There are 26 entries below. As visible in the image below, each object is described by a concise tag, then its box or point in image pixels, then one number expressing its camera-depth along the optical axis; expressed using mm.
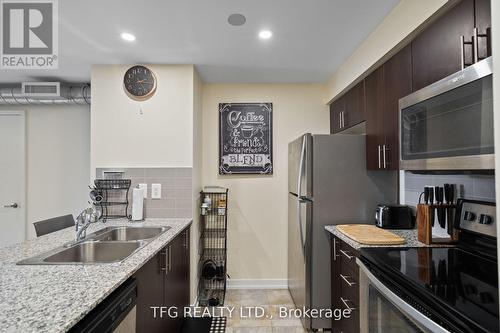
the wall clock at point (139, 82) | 2561
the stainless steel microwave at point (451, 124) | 982
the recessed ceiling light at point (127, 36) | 2043
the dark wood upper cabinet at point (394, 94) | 1708
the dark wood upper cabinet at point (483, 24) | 1105
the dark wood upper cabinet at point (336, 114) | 2838
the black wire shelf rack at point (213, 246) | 2889
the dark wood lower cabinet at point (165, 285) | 1415
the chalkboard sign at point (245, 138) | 3139
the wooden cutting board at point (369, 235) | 1612
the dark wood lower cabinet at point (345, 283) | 1657
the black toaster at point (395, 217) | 1960
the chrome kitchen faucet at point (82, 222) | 1741
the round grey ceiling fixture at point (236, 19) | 1822
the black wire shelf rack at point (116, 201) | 2531
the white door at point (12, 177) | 3230
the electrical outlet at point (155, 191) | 2576
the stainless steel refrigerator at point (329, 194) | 2189
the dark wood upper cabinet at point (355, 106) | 2350
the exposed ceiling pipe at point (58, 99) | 2928
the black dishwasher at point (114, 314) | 903
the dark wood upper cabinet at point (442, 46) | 1228
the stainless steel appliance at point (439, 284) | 849
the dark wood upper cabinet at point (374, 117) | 2004
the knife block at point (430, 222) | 1541
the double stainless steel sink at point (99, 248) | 1482
